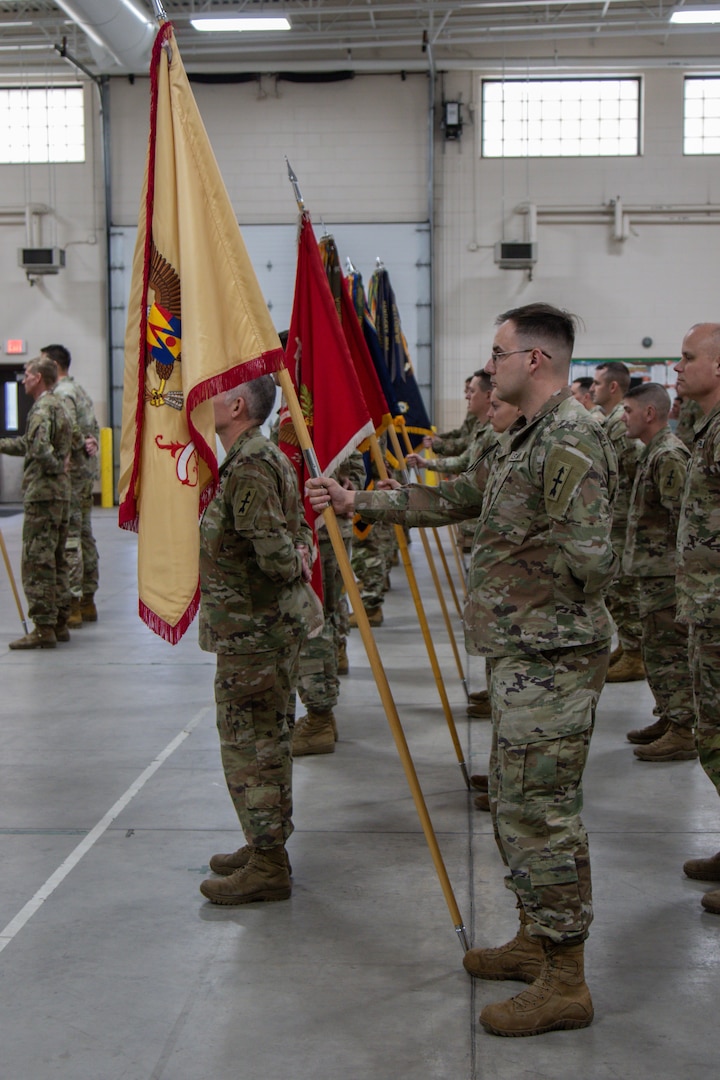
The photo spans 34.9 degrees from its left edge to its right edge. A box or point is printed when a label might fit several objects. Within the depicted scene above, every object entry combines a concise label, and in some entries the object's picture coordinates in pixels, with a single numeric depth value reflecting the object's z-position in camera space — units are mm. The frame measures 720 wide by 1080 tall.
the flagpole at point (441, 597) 6094
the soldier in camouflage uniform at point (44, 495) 8102
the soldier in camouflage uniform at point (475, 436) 6719
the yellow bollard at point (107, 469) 18953
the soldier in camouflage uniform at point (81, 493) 8875
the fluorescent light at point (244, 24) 14898
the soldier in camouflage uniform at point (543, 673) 2973
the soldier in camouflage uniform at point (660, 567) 5504
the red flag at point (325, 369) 4457
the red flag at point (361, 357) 5941
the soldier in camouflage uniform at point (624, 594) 7293
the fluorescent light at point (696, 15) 14773
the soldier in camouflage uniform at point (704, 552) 3879
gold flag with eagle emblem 3408
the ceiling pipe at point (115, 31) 13734
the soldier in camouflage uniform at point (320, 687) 5664
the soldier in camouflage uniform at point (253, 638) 3723
